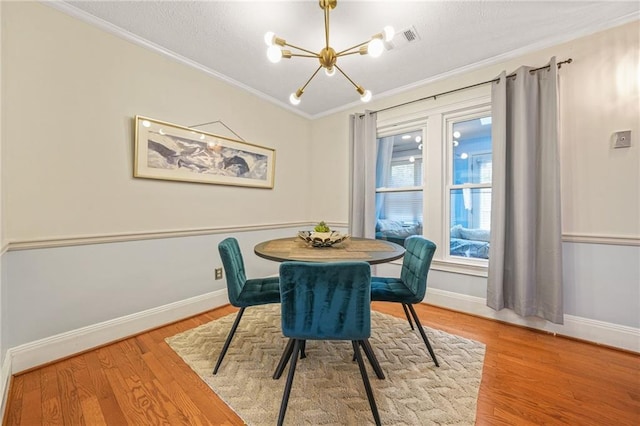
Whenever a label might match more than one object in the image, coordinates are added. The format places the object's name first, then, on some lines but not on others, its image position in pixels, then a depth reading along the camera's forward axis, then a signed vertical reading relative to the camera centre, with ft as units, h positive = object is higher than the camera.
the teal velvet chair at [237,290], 5.38 -1.72
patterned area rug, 4.29 -3.32
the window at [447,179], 8.46 +1.31
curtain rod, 6.94 +4.18
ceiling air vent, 6.55 +4.74
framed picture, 7.06 +1.84
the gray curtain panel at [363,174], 10.34 +1.65
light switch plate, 6.16 +1.89
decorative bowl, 5.92 -0.56
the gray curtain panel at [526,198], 6.75 +0.50
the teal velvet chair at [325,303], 3.94 -1.42
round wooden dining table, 4.84 -0.80
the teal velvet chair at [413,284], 5.64 -1.67
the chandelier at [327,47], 4.68 +3.25
